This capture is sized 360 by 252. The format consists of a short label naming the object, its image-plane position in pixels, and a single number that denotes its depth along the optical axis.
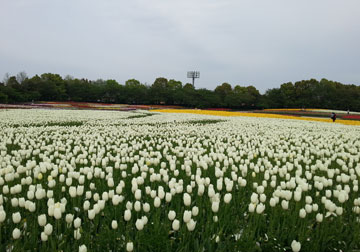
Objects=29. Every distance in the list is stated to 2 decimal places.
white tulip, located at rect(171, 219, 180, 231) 2.29
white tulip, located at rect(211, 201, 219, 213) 2.62
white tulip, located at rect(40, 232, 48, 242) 2.12
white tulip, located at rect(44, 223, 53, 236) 2.12
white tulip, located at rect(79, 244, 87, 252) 1.99
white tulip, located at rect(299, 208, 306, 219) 2.63
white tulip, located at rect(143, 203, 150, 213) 2.68
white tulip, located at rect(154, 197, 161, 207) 2.75
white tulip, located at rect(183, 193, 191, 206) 2.77
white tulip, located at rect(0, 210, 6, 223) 2.28
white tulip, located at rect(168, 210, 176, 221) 2.47
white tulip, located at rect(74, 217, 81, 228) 2.33
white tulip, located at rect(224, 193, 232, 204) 2.88
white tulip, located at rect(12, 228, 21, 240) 2.11
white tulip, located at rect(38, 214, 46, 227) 2.28
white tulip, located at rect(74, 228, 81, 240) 2.28
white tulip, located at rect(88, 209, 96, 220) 2.47
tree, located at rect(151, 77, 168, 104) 69.38
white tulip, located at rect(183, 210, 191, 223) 2.34
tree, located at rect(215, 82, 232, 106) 70.82
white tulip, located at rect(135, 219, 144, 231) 2.25
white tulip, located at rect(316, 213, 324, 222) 2.60
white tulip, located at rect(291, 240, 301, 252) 2.19
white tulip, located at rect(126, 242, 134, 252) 2.02
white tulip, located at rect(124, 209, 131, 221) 2.49
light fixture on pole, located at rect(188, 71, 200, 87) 84.44
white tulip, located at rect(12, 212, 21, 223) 2.35
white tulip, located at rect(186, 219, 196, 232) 2.31
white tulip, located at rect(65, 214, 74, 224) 2.42
